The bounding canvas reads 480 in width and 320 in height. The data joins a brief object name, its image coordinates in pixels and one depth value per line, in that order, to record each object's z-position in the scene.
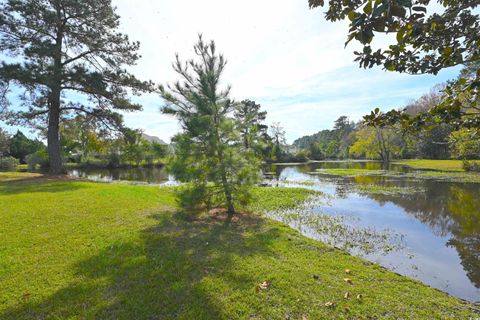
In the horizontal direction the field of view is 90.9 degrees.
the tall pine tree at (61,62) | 11.95
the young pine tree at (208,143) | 7.47
